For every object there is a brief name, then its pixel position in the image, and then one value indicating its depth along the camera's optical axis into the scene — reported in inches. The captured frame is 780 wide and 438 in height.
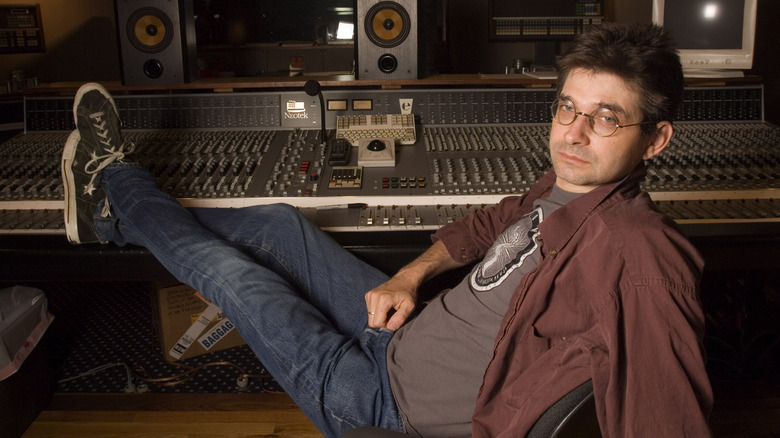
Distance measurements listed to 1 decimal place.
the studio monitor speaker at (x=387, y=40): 84.7
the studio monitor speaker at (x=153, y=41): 84.1
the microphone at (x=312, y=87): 76.0
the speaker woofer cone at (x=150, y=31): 84.8
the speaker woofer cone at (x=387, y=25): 84.9
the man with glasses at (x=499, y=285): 33.3
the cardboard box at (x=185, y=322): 86.0
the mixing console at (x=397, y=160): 64.2
